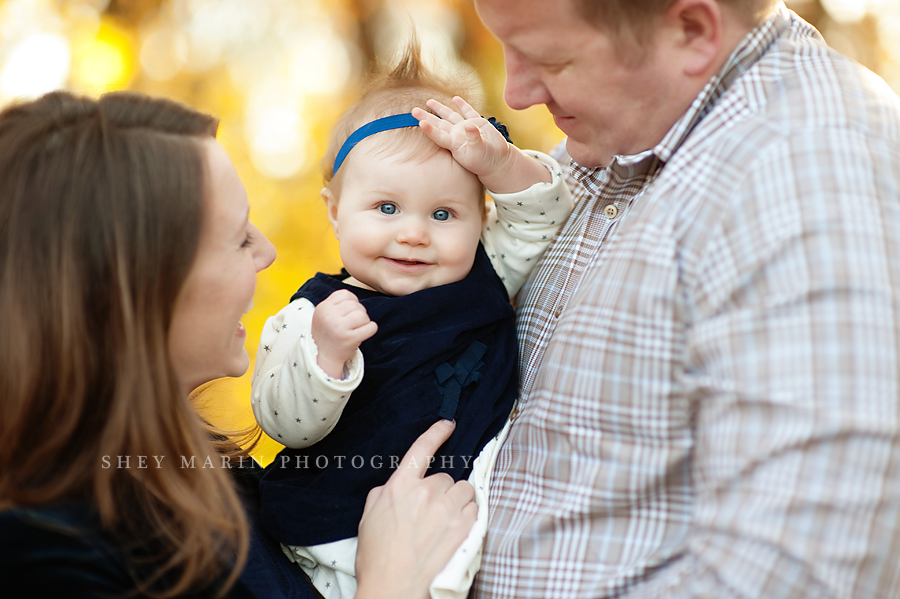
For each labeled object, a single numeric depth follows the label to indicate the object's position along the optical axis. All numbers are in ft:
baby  4.54
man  4.04
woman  4.12
